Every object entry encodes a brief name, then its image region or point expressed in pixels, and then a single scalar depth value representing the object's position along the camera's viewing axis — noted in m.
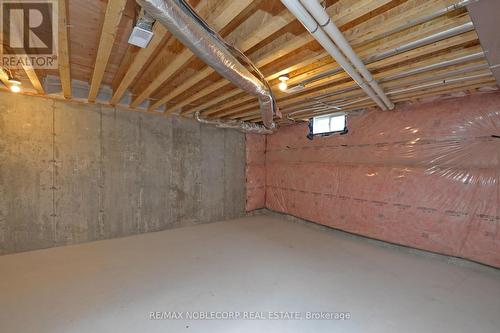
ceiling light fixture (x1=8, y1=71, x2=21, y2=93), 2.71
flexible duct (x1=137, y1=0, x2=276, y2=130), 1.33
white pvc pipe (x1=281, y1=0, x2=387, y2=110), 1.32
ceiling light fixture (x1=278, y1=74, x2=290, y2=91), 2.57
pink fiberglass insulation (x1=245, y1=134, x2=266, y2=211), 5.71
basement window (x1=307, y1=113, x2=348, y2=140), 4.28
